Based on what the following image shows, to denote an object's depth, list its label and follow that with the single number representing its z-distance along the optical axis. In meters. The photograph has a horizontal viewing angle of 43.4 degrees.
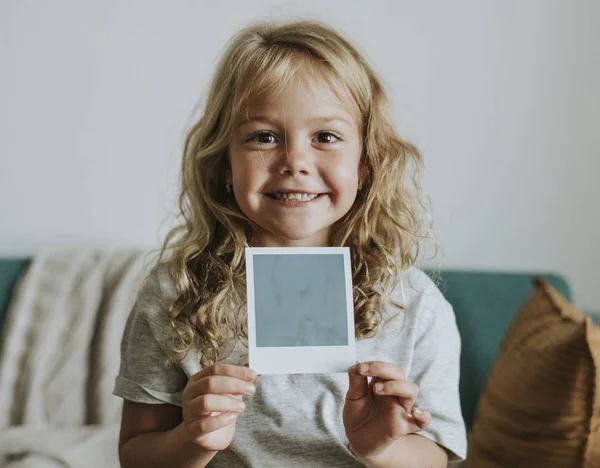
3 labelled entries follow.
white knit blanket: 1.67
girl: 1.04
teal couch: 1.66
